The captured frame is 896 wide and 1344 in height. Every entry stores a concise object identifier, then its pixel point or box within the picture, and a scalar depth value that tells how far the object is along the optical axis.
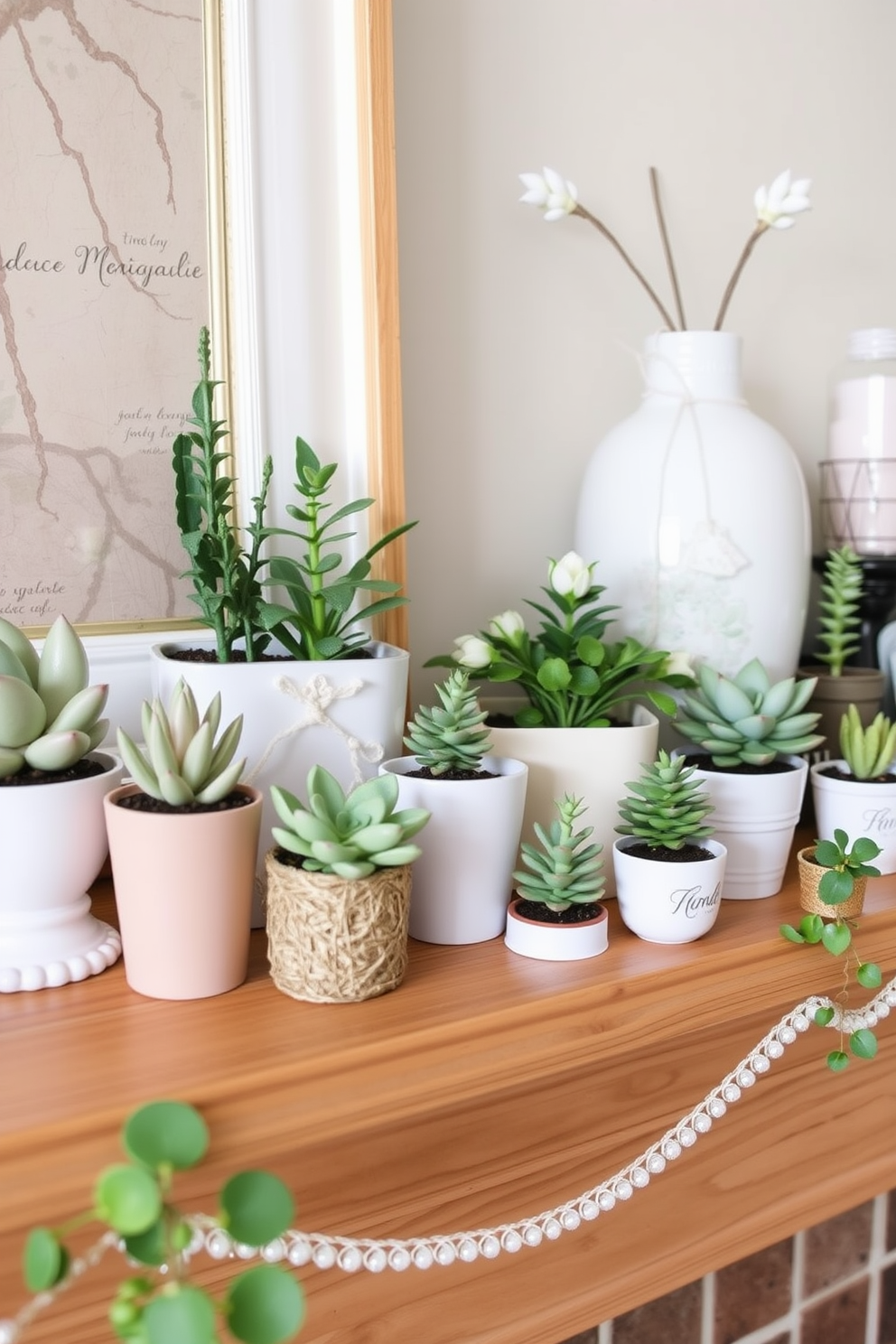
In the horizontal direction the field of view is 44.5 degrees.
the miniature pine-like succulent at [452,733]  0.56
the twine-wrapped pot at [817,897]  0.59
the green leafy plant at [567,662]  0.64
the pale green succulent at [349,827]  0.47
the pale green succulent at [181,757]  0.48
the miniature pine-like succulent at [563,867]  0.54
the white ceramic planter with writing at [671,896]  0.55
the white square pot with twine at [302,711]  0.56
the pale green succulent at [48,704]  0.50
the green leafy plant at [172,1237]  0.34
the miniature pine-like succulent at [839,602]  0.82
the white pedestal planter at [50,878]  0.49
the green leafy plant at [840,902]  0.58
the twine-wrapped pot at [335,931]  0.47
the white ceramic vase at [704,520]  0.72
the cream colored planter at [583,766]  0.61
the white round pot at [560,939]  0.54
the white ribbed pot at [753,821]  0.63
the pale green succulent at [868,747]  0.68
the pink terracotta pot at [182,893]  0.47
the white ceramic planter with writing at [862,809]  0.67
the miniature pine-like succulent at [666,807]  0.56
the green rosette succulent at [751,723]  0.65
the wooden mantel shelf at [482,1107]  0.42
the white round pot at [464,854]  0.54
